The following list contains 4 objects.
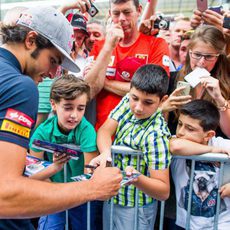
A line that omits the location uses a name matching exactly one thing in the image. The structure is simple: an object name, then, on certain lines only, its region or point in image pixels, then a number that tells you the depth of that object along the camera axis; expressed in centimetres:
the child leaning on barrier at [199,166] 167
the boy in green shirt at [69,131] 192
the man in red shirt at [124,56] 223
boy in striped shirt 164
